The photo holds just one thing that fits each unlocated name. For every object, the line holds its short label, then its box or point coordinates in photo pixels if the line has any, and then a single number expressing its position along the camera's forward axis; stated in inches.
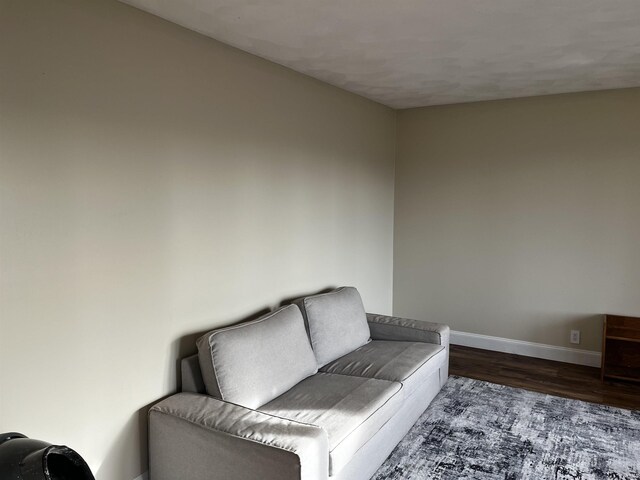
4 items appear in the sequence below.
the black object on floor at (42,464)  47.1
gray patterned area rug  105.5
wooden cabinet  156.8
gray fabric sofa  83.0
